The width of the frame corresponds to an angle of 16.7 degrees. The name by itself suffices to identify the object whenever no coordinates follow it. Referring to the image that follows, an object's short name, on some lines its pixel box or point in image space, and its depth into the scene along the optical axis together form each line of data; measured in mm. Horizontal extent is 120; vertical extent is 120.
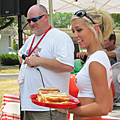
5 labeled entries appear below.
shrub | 34237
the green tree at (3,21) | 30588
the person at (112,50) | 6532
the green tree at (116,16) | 47243
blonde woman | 2268
